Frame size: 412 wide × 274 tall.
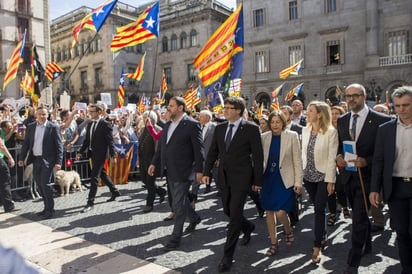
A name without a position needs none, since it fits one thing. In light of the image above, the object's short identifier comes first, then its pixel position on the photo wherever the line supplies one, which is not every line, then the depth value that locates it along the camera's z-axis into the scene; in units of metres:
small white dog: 8.78
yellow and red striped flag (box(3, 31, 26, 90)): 11.99
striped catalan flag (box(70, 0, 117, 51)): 9.44
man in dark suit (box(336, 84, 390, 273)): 4.03
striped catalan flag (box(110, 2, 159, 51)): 9.41
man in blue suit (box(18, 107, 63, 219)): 6.76
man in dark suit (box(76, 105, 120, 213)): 7.34
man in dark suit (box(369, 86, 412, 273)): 3.55
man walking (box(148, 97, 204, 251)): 5.16
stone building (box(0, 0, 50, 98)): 33.22
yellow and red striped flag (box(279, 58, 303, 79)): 16.22
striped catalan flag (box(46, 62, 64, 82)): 14.13
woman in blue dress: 4.73
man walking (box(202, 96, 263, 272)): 4.32
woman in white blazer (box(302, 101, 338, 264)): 4.42
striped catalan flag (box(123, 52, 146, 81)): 13.56
